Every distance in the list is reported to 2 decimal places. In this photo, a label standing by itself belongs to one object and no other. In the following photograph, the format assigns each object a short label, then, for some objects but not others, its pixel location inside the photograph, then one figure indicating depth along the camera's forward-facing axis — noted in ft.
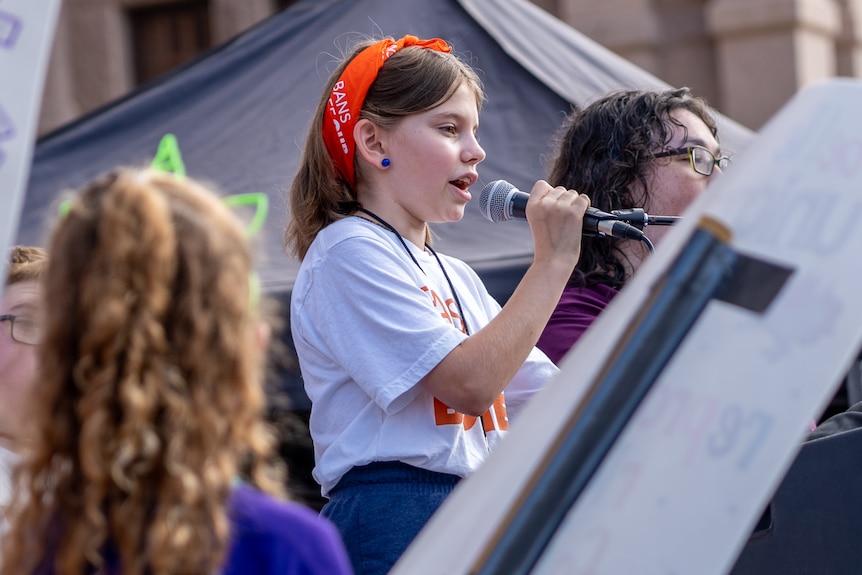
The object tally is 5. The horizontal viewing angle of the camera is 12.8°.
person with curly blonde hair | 12.55
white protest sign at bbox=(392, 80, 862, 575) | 12.12
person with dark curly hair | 15.71
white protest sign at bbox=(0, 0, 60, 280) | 12.83
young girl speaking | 14.21
